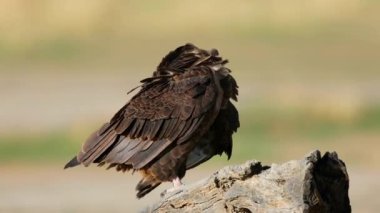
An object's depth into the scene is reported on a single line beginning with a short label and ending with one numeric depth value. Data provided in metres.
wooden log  18.61
